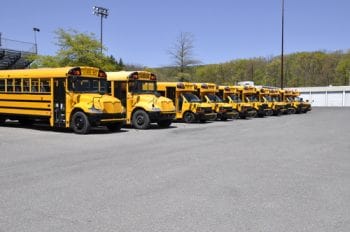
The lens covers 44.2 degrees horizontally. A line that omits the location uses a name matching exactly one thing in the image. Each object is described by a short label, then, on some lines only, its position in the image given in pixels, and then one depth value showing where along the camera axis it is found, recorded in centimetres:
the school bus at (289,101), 4047
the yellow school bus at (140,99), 1950
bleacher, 3853
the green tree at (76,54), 3841
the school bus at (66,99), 1681
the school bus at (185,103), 2475
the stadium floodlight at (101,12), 5328
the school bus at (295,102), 4150
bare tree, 6228
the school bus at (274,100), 3656
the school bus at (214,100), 2694
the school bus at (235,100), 3086
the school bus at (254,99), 3334
